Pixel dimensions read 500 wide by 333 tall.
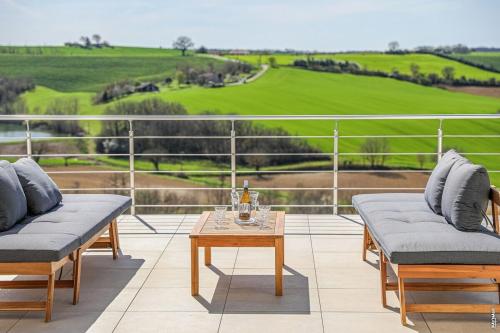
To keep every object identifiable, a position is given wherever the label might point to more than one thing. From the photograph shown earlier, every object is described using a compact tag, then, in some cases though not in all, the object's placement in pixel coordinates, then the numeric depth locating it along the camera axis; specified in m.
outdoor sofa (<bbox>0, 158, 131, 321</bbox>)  3.29
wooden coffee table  3.65
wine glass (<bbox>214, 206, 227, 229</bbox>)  3.91
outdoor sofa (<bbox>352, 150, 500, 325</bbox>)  3.20
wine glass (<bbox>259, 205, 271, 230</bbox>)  3.96
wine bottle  3.96
